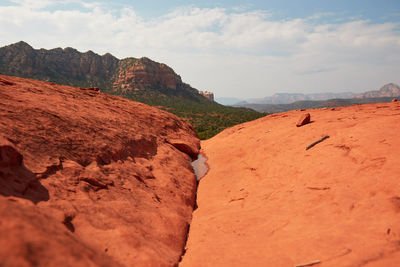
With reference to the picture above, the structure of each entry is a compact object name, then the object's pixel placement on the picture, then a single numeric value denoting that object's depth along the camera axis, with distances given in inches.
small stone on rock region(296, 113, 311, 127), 457.4
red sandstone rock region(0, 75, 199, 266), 110.8
